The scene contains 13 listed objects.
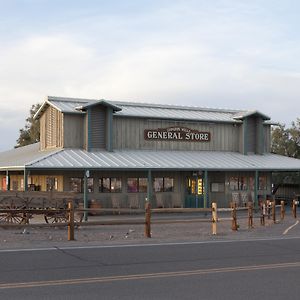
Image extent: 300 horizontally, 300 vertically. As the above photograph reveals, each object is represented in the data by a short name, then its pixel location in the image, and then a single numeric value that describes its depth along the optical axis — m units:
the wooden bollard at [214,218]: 19.21
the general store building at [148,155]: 31.83
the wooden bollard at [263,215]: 23.25
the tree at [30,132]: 64.35
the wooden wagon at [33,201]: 22.12
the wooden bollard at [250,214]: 21.94
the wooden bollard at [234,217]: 20.56
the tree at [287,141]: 51.75
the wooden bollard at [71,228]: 17.05
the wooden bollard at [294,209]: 27.45
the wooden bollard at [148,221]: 17.89
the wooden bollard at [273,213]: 24.12
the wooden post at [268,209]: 25.53
